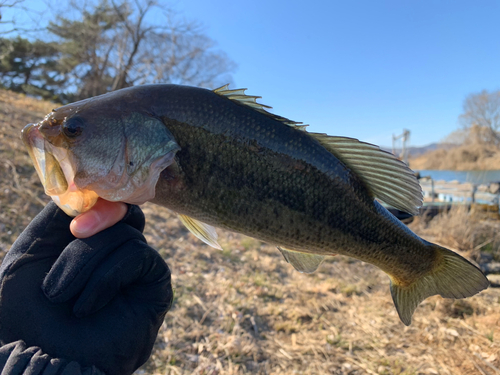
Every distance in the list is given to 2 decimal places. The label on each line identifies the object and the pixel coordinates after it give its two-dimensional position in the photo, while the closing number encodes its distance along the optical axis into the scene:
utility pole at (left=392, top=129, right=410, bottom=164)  32.84
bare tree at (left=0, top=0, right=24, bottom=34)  9.45
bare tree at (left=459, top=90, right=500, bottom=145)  59.19
